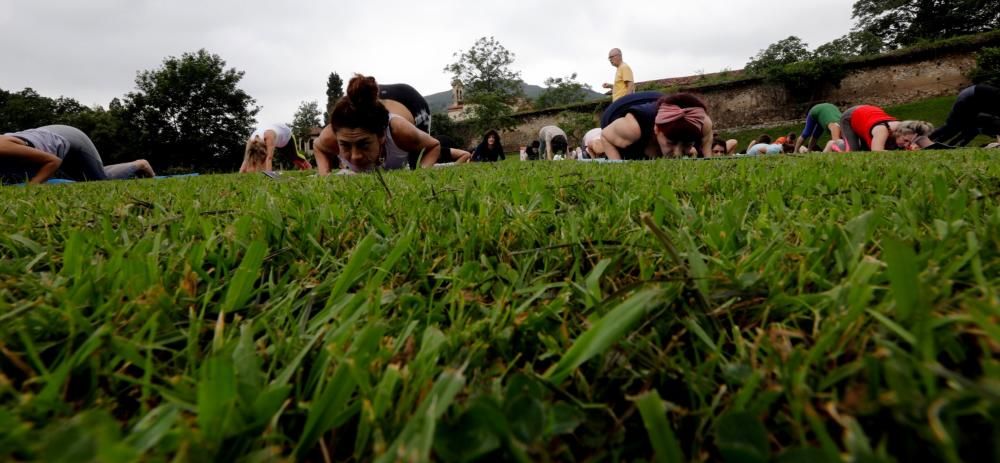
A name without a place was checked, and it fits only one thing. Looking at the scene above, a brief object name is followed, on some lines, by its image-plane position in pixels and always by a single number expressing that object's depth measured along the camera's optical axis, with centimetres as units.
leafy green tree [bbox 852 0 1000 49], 3294
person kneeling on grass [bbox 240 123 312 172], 754
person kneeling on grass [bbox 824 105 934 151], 630
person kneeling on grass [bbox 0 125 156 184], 439
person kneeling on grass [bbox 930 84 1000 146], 682
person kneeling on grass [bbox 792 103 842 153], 812
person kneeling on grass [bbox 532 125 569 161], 1309
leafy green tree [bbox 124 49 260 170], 3278
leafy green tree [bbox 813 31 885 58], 3878
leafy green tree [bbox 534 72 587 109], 4157
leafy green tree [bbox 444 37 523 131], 4153
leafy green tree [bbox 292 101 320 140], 6162
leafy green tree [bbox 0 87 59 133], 3638
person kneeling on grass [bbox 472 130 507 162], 1045
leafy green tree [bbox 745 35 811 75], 2657
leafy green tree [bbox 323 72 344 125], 5272
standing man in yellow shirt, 863
